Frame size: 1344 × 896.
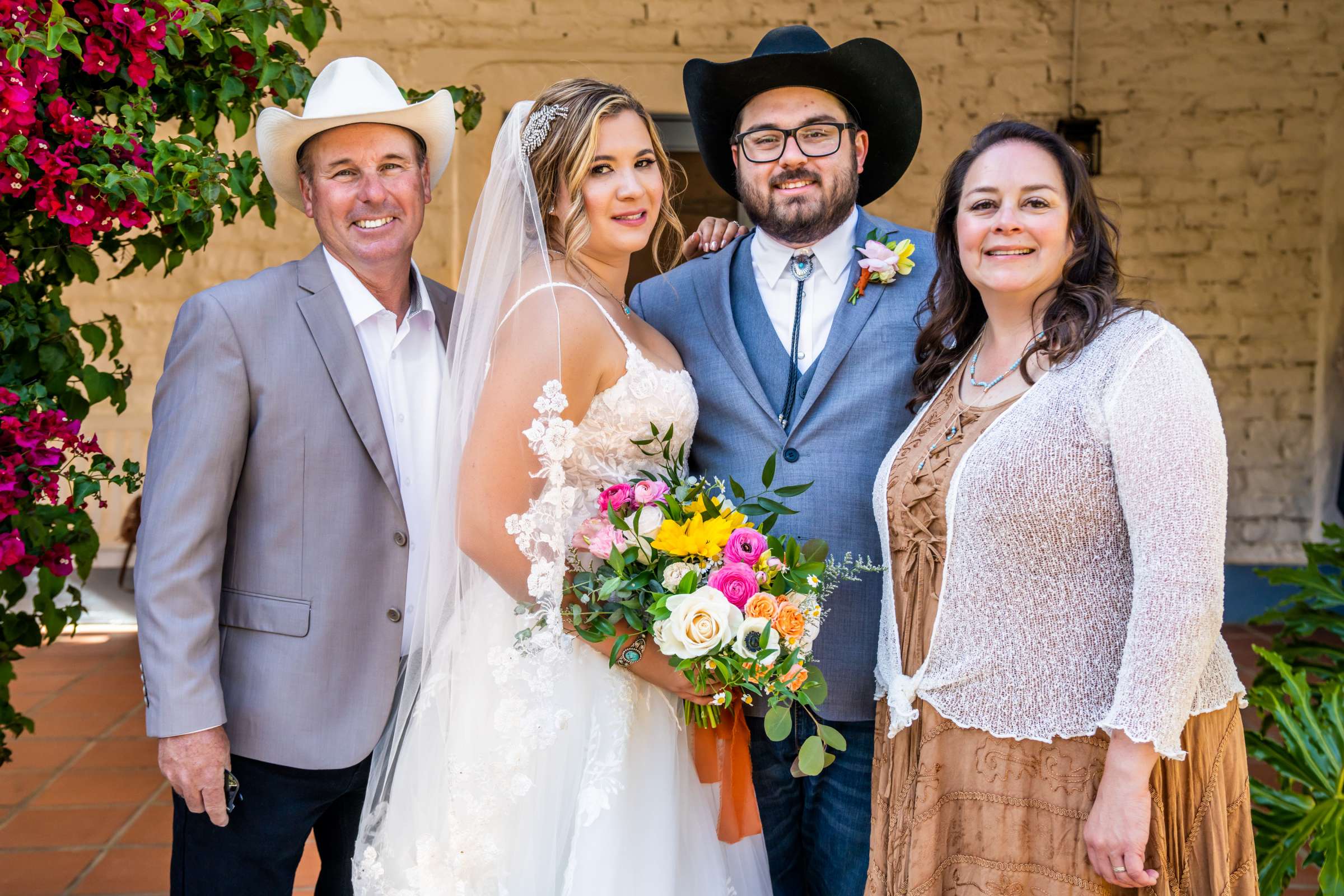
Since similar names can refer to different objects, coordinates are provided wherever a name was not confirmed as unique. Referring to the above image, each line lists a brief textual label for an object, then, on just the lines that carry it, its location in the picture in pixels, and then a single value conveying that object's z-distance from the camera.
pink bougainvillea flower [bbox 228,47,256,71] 2.59
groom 2.43
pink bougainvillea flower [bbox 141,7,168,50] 2.37
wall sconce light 6.36
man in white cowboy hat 2.08
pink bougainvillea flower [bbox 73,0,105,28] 2.31
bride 2.10
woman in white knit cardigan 1.79
